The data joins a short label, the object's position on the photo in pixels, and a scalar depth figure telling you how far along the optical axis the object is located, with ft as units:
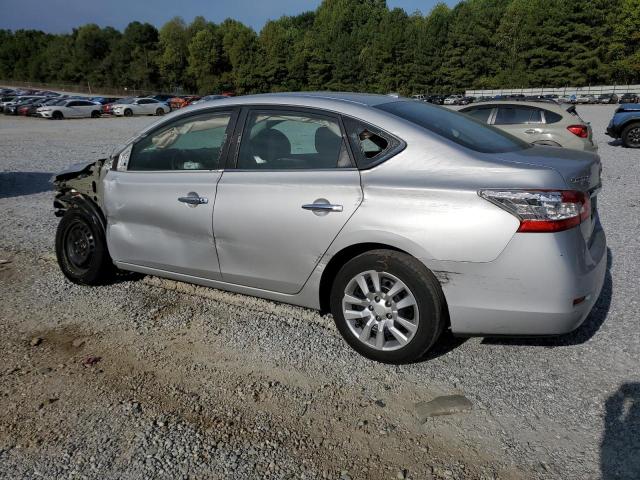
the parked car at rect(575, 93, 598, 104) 182.24
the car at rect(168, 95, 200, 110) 152.66
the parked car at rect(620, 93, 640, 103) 164.66
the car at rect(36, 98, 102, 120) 124.26
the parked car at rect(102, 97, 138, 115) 138.00
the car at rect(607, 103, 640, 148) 47.50
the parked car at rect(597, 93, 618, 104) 176.68
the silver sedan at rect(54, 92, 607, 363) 9.63
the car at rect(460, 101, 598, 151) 35.09
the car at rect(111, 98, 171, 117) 137.28
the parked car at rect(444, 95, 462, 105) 206.67
